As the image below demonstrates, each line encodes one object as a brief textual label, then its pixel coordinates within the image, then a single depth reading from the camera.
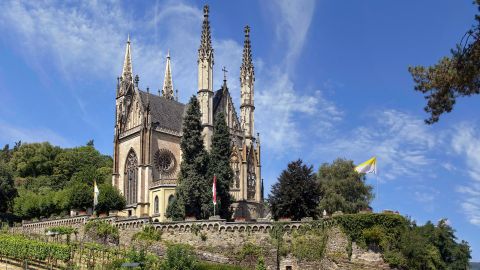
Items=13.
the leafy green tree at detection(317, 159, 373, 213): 62.97
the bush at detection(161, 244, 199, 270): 38.31
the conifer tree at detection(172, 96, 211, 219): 52.06
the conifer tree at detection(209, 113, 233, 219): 54.48
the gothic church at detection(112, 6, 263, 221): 68.81
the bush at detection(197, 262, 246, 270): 40.19
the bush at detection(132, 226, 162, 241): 49.64
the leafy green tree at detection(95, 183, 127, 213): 65.97
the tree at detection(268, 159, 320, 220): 51.44
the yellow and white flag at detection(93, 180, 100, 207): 62.19
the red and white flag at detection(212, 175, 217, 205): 50.38
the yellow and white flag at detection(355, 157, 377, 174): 48.06
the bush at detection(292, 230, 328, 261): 43.59
